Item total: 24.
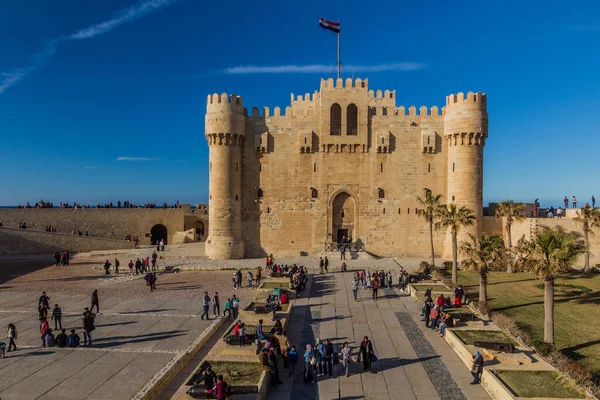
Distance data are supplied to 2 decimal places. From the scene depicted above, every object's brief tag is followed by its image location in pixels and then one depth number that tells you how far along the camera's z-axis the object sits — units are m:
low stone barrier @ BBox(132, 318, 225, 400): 11.71
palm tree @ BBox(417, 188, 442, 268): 32.88
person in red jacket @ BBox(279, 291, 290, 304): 21.50
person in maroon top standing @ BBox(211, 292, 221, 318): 20.06
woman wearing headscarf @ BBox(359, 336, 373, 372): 13.76
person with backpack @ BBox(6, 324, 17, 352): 15.22
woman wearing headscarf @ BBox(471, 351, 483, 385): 12.91
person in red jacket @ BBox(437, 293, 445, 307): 19.67
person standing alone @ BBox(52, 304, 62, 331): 17.61
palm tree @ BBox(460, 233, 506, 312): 21.77
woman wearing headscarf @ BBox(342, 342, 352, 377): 13.70
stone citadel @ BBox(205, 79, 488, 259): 36.91
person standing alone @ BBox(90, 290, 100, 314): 20.06
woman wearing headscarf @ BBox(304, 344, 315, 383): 13.23
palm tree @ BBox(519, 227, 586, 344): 16.34
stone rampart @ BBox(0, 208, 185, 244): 43.00
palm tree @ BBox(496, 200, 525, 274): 35.06
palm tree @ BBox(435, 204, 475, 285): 27.31
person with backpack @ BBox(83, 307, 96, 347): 15.91
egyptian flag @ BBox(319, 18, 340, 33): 39.06
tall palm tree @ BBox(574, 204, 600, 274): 30.52
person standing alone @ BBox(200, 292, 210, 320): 19.20
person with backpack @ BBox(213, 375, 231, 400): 10.77
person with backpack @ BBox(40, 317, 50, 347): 15.81
